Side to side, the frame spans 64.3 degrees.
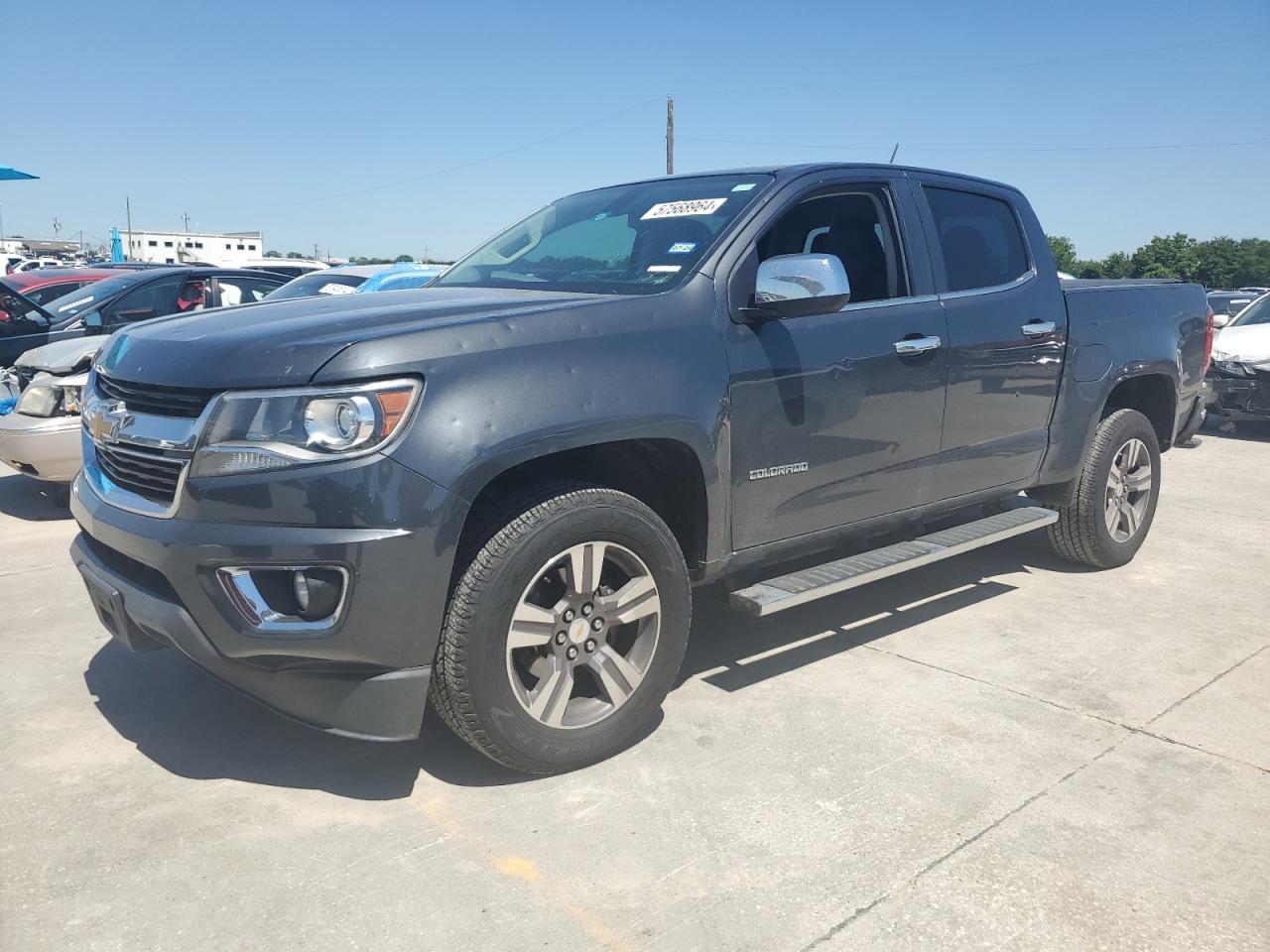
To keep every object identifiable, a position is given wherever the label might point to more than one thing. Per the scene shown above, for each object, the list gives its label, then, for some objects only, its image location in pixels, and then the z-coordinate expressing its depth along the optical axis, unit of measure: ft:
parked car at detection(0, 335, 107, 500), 19.75
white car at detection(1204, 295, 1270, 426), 34.60
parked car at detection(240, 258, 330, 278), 49.12
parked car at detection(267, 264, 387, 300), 29.76
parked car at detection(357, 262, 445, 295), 31.17
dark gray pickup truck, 8.55
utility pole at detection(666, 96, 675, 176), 108.78
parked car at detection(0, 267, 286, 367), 26.27
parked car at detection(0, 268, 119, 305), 38.42
